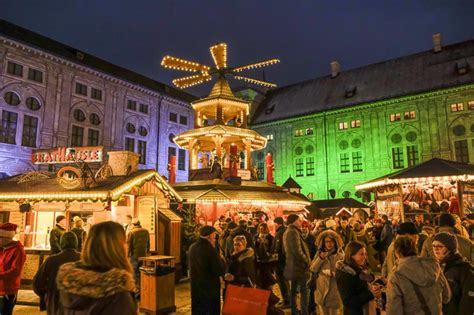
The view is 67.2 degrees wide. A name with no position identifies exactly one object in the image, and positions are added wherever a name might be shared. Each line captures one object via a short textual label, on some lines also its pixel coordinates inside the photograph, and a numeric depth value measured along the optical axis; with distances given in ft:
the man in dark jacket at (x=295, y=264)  23.70
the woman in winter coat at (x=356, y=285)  13.98
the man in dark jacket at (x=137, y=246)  31.86
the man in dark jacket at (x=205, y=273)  18.78
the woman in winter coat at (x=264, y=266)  26.13
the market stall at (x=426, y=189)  50.83
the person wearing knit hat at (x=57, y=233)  25.23
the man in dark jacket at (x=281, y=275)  28.25
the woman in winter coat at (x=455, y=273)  12.57
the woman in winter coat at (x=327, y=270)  18.01
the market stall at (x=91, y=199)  38.11
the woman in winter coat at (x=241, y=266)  19.84
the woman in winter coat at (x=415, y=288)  11.85
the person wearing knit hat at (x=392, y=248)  16.01
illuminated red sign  47.85
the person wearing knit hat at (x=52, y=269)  15.30
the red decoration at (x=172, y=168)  79.21
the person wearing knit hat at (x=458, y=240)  17.83
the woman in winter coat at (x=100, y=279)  8.87
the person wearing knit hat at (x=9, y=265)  19.47
